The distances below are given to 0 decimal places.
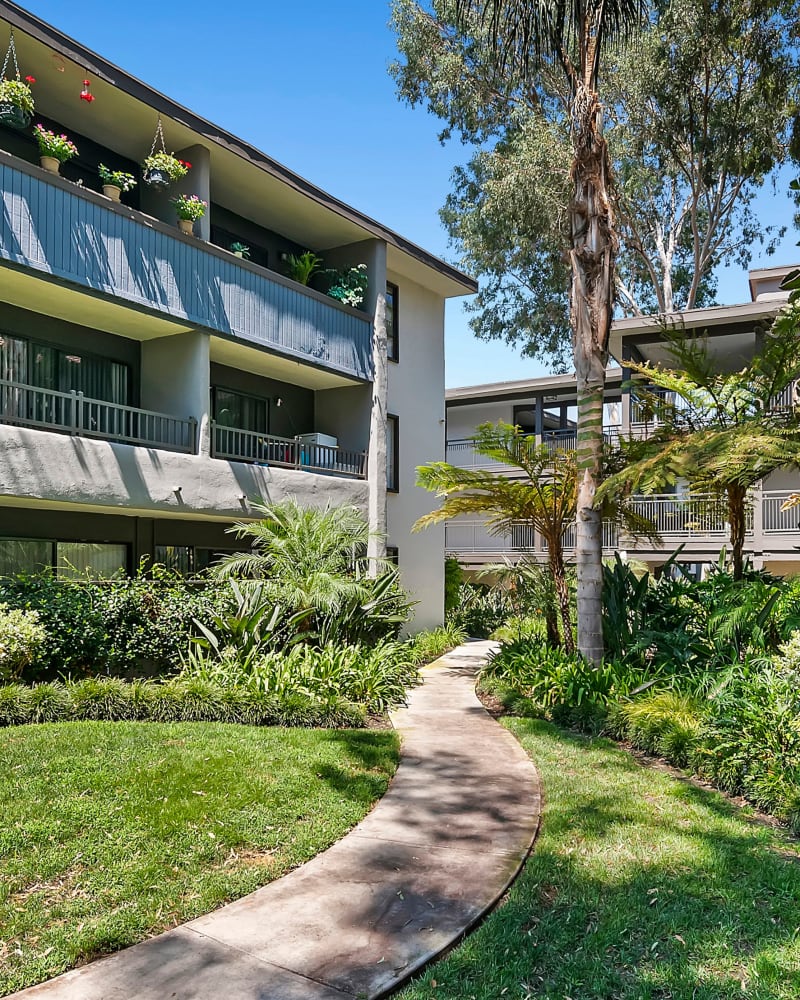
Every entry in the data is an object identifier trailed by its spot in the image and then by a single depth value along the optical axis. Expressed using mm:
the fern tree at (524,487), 11672
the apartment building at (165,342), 11039
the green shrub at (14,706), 8148
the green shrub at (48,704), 8305
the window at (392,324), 18328
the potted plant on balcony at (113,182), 12070
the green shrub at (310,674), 9586
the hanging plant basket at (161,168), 12477
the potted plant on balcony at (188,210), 12875
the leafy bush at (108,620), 9570
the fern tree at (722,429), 9180
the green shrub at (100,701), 8594
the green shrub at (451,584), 20797
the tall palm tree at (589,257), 10039
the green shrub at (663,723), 7477
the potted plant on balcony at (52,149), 11039
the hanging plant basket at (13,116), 10617
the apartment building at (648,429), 19469
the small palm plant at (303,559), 11383
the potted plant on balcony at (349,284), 16422
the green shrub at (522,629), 14196
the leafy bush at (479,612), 20328
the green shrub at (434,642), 15459
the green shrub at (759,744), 6305
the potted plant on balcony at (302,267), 15859
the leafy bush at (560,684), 9109
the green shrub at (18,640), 8680
